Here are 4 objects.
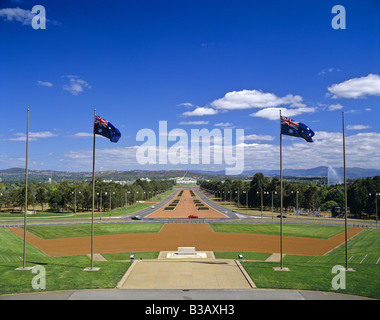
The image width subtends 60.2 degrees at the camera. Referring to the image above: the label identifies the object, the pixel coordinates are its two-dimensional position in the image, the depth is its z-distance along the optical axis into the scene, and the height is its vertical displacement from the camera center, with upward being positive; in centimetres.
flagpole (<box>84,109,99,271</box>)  2564 +93
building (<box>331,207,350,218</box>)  8855 -848
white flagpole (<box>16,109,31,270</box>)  2524 +210
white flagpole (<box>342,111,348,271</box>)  2567 +226
